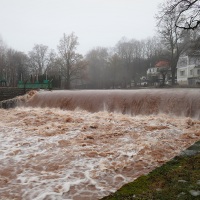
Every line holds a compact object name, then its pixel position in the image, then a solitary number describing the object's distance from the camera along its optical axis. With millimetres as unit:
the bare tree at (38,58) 57056
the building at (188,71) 43400
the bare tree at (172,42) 33250
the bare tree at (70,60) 43312
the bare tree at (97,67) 49688
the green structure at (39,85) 23428
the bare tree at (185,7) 13941
